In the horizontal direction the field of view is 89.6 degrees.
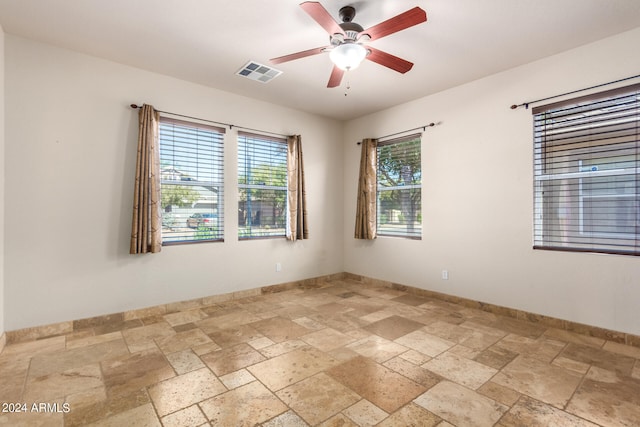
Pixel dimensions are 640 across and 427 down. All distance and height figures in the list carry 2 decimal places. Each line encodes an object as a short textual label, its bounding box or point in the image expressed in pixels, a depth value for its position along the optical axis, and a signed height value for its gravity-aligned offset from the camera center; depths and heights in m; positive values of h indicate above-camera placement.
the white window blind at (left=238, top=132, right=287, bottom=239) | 4.55 +0.49
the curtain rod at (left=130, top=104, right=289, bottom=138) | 3.62 +1.27
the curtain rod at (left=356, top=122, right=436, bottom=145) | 4.45 +1.30
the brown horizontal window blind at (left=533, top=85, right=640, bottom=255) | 2.97 +0.46
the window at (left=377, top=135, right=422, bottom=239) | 4.71 +0.47
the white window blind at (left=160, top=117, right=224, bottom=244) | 3.89 +0.46
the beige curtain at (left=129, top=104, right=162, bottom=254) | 3.49 +0.29
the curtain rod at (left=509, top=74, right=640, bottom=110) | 2.96 +1.28
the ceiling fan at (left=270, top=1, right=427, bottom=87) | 2.14 +1.36
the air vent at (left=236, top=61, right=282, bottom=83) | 3.59 +1.70
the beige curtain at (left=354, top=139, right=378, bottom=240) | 5.11 +0.44
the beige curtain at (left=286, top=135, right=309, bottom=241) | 4.88 +0.38
